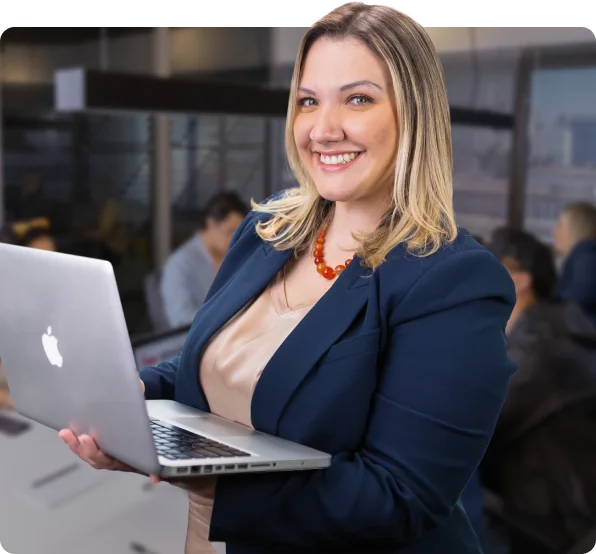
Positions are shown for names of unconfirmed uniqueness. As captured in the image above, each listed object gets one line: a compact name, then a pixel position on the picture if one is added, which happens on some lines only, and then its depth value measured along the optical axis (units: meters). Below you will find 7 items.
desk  2.32
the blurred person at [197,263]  3.96
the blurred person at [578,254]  3.24
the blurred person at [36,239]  3.31
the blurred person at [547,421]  3.02
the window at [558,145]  3.18
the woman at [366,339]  1.11
